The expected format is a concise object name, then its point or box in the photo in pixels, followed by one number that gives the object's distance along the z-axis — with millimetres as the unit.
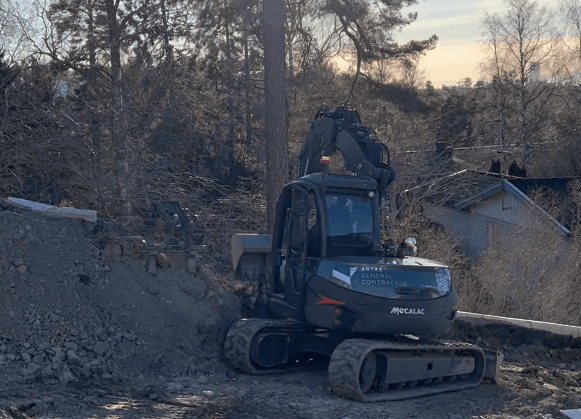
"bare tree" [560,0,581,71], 42281
